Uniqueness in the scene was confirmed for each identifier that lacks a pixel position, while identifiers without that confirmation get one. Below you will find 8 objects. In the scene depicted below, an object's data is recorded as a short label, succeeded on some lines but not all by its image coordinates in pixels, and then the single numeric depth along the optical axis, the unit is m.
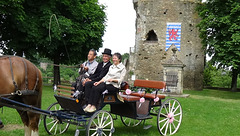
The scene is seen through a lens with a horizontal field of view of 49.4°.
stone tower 26.42
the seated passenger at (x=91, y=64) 6.47
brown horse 5.07
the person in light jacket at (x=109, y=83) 5.72
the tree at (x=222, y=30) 16.48
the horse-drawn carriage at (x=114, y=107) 5.43
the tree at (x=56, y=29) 16.56
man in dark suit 6.36
